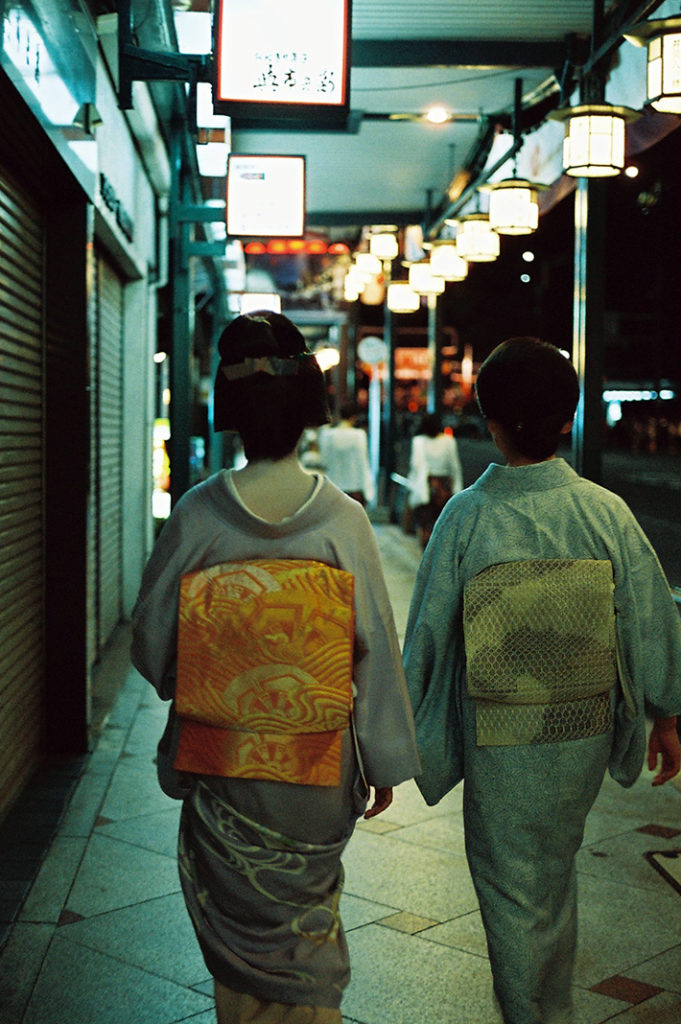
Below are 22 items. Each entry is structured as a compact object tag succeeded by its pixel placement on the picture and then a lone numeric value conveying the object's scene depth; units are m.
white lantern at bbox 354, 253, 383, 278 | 20.52
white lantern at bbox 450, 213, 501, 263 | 13.25
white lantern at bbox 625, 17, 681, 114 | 6.77
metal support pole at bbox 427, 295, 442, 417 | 21.50
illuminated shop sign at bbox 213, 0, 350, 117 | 6.21
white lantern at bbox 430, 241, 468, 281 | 15.77
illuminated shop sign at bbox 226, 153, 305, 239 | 11.90
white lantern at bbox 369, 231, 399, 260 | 19.23
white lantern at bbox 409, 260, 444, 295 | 18.05
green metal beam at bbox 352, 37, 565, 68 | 11.16
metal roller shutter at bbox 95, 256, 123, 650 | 9.81
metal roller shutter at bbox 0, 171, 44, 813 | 5.70
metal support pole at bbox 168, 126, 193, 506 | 12.08
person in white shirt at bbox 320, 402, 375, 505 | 16.81
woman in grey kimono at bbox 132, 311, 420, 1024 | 2.75
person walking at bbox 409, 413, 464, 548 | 16.39
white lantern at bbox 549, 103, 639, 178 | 8.05
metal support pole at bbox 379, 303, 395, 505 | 24.16
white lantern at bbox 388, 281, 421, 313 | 20.25
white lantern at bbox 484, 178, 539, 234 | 10.62
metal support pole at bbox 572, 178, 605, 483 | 9.80
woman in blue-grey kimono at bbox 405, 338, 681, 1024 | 3.26
